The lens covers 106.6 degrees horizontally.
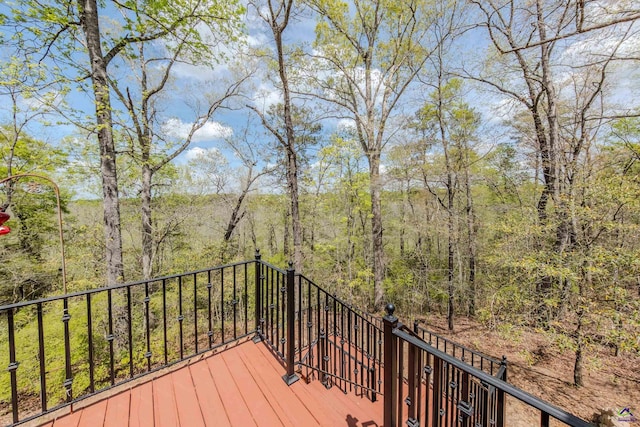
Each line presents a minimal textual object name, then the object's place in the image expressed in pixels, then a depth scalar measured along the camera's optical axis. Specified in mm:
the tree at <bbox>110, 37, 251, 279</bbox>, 6273
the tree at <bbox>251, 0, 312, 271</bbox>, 6164
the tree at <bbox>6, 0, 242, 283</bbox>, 4125
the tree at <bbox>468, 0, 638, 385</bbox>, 3957
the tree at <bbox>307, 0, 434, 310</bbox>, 8031
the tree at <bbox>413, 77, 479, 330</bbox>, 8234
